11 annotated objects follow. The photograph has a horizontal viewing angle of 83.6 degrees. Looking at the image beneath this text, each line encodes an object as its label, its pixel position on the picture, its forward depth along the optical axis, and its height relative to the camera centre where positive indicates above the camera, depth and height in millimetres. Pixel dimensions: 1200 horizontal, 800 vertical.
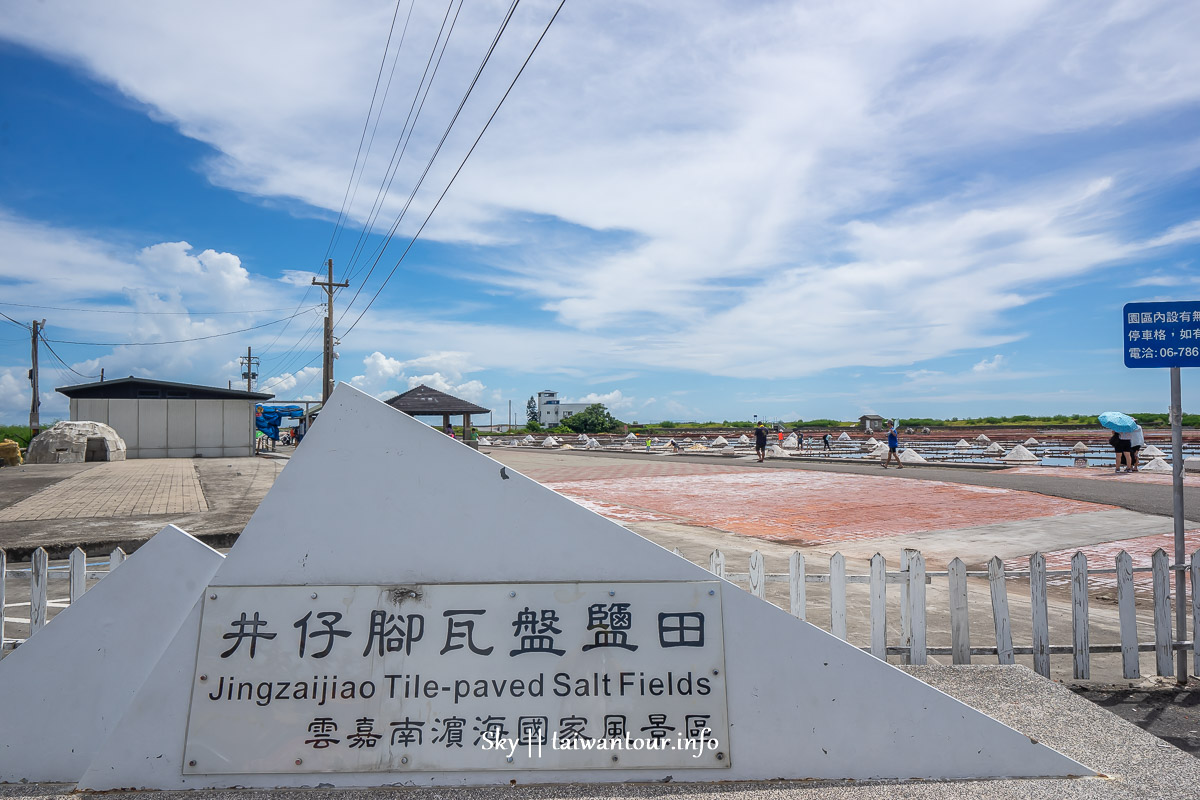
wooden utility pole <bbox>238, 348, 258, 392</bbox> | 57634 +4722
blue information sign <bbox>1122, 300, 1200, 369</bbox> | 4406 +569
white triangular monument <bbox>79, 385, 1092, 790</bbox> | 2682 -1003
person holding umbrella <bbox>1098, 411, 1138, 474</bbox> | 18984 -136
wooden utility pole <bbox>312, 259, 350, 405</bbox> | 27844 +3299
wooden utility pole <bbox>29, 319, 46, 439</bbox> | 32438 +1659
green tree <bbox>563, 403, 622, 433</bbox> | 68750 +337
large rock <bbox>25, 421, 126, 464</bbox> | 23875 -636
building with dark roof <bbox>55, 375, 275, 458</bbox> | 27219 +497
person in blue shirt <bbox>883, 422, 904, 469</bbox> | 22562 -733
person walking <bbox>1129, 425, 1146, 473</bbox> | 19609 -681
